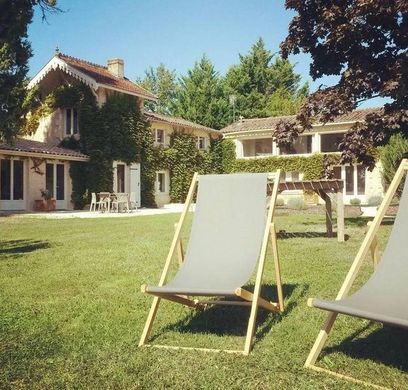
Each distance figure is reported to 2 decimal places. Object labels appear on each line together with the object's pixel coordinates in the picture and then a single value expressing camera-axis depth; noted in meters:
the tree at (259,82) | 44.09
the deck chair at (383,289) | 2.77
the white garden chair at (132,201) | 22.33
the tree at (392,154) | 21.77
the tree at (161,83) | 57.69
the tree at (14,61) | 18.03
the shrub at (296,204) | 20.74
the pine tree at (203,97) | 42.22
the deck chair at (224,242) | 3.51
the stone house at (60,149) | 21.38
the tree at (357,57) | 10.21
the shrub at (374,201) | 24.36
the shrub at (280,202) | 22.70
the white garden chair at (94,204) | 21.28
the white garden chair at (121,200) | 20.77
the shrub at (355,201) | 26.04
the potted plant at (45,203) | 21.95
